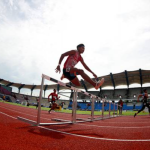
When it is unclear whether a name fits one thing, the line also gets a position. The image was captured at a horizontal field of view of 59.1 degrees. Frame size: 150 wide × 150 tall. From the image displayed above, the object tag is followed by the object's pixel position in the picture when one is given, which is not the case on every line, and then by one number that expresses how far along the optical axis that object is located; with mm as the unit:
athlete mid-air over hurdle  3897
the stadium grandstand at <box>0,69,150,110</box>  30597
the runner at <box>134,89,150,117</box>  9320
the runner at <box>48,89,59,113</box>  9663
